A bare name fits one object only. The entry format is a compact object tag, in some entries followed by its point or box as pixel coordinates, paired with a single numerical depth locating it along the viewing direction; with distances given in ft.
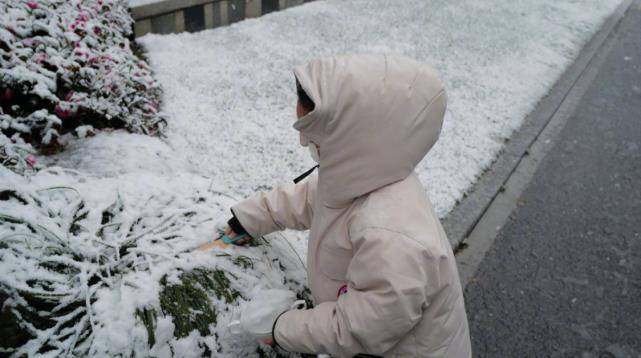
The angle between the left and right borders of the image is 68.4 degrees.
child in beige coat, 4.37
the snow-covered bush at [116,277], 4.95
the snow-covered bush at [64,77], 8.60
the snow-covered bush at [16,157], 7.14
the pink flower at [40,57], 8.88
